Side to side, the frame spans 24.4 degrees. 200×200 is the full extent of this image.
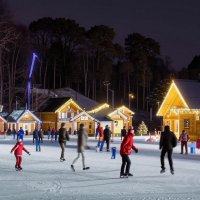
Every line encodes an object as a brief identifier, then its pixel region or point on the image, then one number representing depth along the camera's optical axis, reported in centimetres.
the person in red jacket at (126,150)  1401
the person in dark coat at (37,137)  2710
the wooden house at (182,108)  4466
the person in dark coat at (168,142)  1509
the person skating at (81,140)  1580
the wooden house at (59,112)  6812
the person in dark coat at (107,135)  2602
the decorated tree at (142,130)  6072
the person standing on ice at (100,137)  2698
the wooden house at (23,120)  6257
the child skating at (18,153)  1630
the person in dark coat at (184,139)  2580
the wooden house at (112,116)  6612
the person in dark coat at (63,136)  1940
